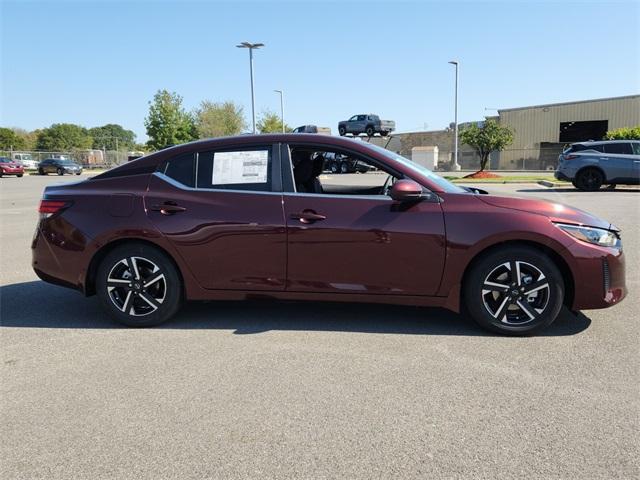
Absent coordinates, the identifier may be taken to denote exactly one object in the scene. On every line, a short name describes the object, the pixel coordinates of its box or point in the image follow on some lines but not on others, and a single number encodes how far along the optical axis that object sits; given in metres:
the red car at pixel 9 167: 39.00
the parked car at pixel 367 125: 39.69
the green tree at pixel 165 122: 54.06
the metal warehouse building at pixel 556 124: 44.94
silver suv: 18.06
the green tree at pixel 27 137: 114.62
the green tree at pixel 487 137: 30.06
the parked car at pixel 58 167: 42.72
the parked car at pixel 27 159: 52.88
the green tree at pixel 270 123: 59.23
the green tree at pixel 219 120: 57.22
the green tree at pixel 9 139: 102.12
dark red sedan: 4.10
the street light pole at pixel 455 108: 41.55
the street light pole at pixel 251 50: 33.28
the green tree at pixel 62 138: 128.38
